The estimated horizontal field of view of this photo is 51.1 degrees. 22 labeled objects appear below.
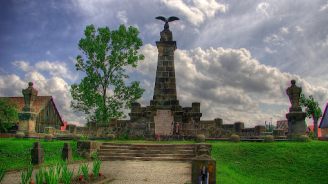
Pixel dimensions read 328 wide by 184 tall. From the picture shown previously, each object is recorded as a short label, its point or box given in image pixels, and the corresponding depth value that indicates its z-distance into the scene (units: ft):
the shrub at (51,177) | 25.58
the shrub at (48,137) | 77.30
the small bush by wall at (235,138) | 74.84
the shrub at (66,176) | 28.86
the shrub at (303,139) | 68.95
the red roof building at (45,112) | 148.66
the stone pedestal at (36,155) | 54.39
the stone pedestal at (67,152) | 58.40
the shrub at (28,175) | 26.05
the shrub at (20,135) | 79.20
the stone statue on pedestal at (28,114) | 83.71
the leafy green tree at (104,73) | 110.42
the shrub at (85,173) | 35.30
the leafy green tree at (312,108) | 140.15
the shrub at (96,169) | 37.25
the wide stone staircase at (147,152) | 63.98
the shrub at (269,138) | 70.23
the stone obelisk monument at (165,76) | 95.50
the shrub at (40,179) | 24.57
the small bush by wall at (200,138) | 76.39
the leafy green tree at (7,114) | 112.47
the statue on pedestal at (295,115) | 75.87
